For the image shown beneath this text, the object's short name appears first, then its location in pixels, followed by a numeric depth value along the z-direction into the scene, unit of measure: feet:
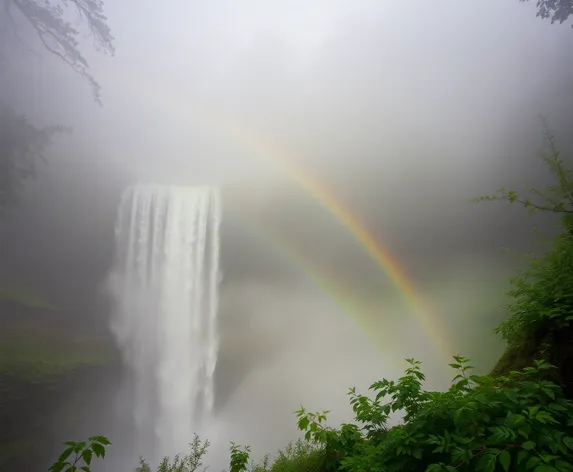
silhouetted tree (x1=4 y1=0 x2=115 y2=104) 54.95
